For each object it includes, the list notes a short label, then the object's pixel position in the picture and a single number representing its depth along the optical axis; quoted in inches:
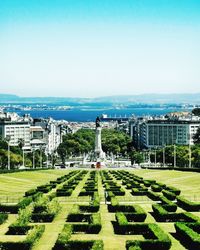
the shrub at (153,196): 2667.3
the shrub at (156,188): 3117.4
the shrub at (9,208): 2272.4
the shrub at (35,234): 1536.8
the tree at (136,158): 7407.0
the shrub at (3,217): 2003.0
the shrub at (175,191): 2880.4
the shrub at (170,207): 2240.3
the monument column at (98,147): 7472.4
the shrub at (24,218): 1818.9
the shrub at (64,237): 1501.0
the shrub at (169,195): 2672.2
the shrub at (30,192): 2825.3
